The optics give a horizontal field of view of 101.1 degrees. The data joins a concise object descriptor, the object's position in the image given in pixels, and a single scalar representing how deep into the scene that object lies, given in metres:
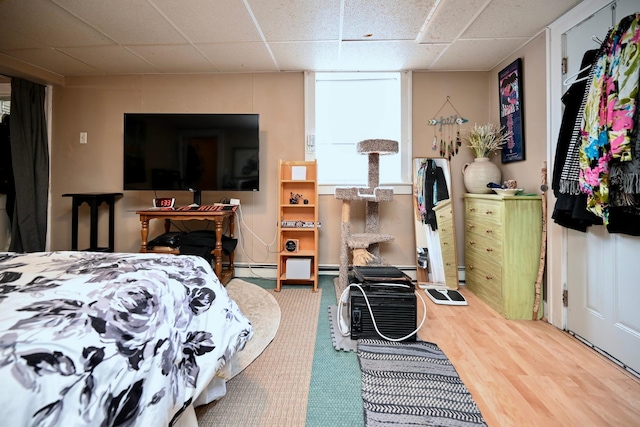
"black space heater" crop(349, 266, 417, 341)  1.62
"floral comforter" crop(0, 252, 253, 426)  0.49
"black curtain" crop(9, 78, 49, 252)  2.58
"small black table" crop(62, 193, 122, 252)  2.55
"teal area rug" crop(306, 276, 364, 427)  1.08
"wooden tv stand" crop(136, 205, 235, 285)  2.32
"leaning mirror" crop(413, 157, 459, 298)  2.57
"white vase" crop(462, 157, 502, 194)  2.38
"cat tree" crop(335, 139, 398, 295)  2.27
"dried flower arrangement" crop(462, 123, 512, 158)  2.41
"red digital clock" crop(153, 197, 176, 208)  2.49
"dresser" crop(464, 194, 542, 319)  1.95
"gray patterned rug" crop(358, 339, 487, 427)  1.07
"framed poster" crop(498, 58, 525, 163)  2.22
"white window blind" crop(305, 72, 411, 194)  2.78
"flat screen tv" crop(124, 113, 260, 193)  2.52
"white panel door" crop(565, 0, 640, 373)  1.39
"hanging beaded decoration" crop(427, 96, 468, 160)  2.69
